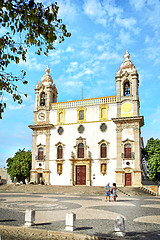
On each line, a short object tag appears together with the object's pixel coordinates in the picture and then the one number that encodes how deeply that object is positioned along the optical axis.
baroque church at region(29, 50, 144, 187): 28.75
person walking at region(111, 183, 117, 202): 15.89
